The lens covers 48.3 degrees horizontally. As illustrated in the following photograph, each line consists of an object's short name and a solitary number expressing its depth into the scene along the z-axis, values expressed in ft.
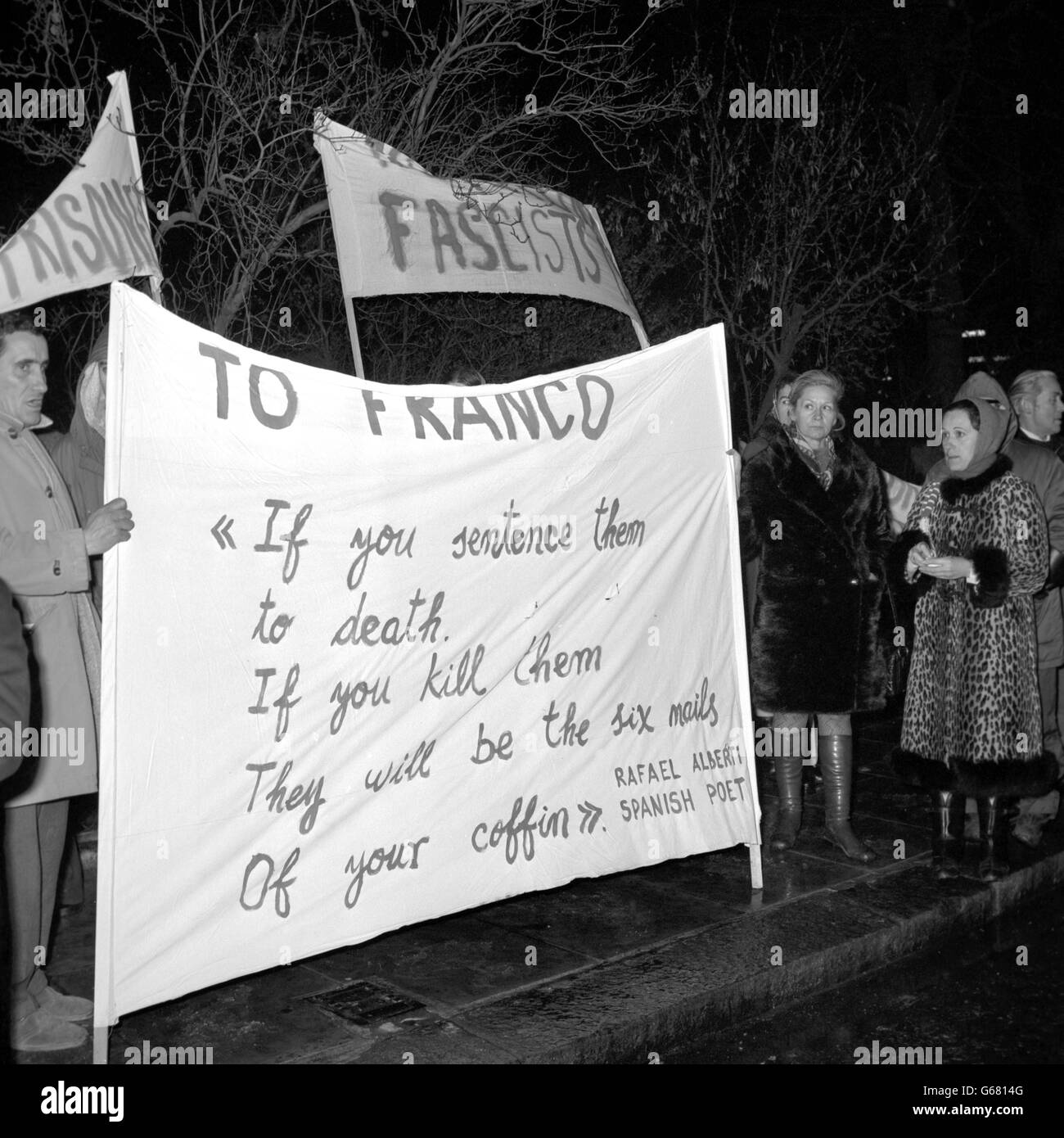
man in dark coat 18.22
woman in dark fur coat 16.89
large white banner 10.75
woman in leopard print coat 16.05
